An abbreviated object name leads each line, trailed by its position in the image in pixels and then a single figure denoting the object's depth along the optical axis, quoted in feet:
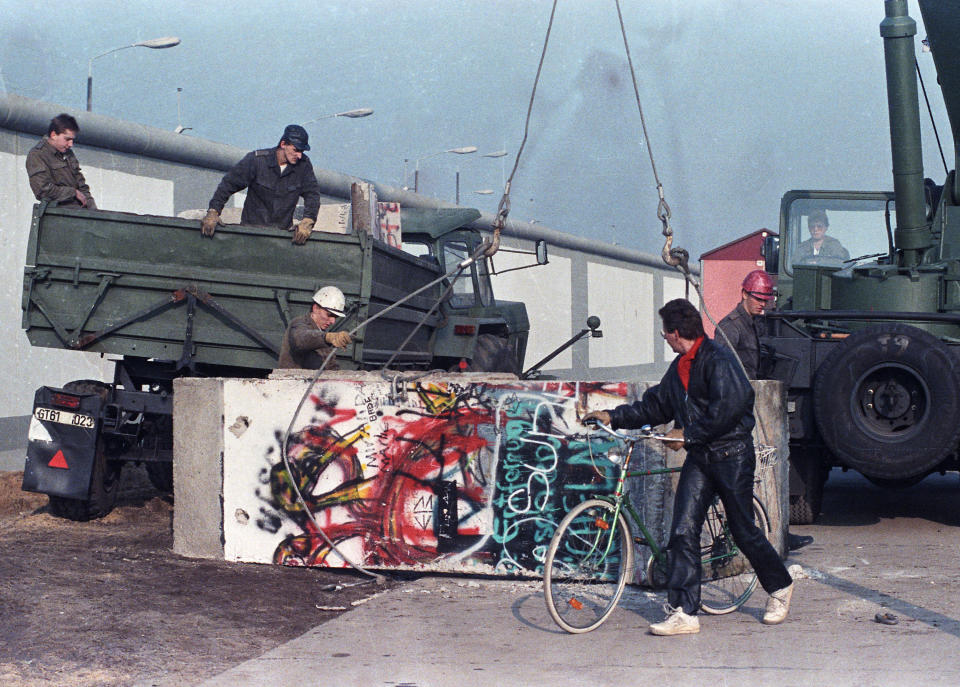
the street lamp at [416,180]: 133.28
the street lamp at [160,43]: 74.43
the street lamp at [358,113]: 94.84
